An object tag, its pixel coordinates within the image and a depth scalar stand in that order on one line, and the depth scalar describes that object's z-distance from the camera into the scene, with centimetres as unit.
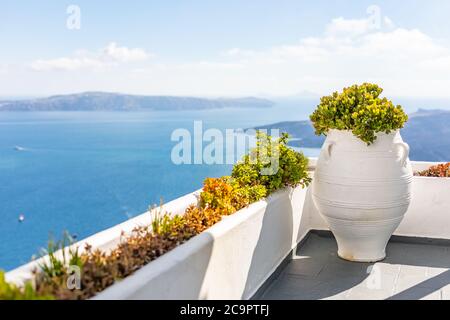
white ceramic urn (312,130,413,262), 412
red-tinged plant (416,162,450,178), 513
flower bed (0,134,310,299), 229
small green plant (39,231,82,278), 240
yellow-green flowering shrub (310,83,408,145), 410
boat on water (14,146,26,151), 6022
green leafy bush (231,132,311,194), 420
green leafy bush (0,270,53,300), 205
